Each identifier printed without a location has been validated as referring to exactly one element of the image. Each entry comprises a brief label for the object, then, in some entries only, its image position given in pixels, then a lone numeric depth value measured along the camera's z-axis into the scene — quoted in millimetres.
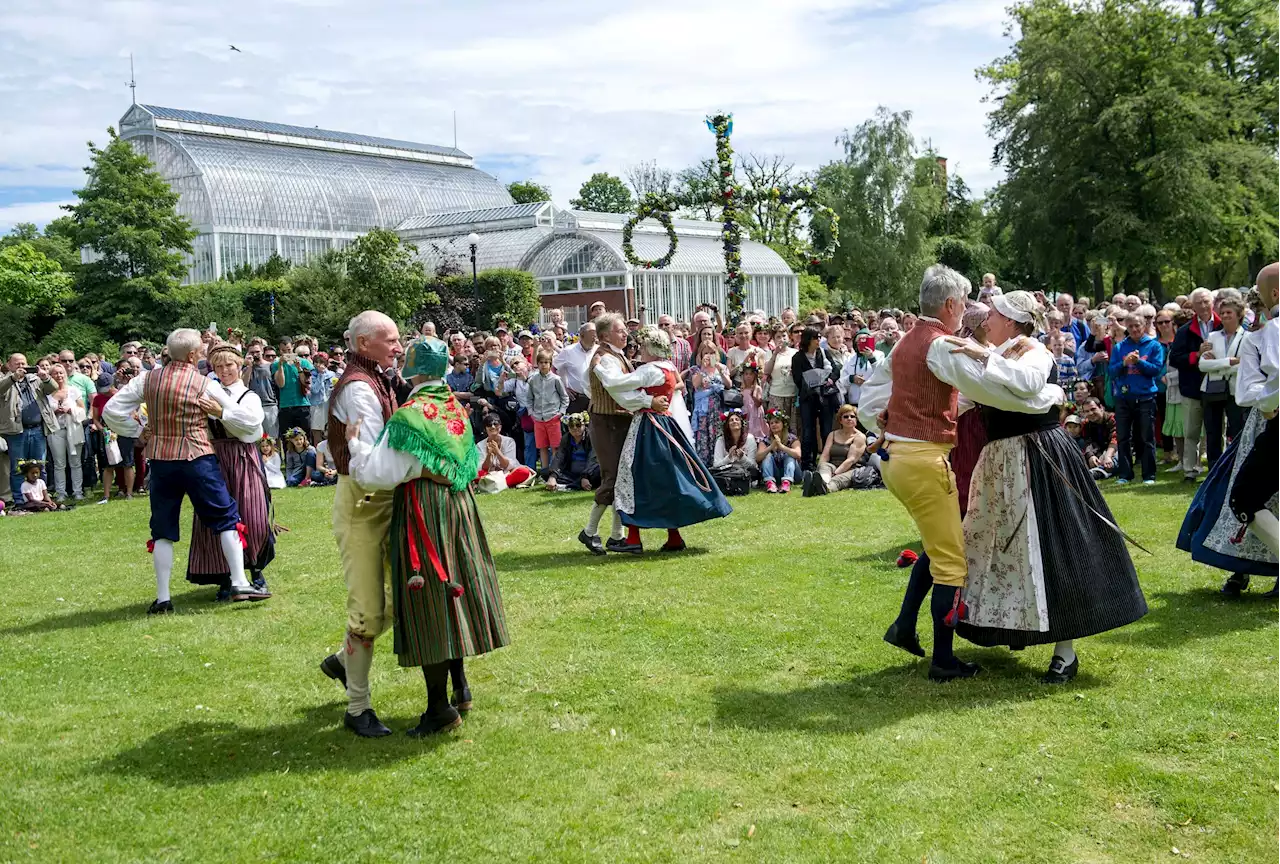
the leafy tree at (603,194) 80250
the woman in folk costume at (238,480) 8320
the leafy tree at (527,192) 65688
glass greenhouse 38000
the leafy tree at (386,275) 29688
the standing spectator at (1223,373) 9766
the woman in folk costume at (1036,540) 5445
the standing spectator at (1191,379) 11570
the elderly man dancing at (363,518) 5230
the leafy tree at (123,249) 37125
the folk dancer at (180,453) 7895
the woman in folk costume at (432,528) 5027
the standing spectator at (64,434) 15812
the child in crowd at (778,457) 13383
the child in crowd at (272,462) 15977
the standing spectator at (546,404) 15047
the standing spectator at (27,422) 15391
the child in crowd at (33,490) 15227
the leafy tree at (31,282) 40875
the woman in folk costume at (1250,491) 6289
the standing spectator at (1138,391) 11914
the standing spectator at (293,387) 17047
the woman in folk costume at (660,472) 9234
